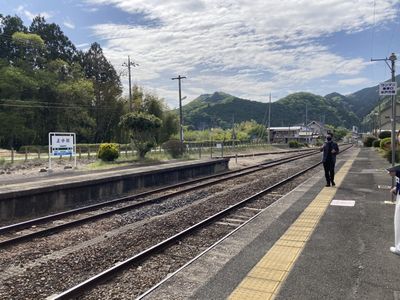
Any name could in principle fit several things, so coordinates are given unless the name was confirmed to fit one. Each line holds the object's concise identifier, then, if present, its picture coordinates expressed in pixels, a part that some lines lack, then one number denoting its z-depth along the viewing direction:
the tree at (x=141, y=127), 33.59
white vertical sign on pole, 11.31
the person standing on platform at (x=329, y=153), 13.19
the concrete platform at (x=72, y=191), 10.79
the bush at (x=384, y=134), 51.81
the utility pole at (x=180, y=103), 46.98
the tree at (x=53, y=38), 70.12
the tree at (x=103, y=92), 69.06
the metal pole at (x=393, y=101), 10.88
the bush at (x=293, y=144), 79.38
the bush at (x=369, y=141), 65.00
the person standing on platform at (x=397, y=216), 5.97
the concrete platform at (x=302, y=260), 4.81
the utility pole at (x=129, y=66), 54.03
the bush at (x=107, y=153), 31.44
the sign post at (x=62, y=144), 23.33
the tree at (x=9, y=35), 61.09
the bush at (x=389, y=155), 22.04
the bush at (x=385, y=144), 29.25
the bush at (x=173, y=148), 37.28
